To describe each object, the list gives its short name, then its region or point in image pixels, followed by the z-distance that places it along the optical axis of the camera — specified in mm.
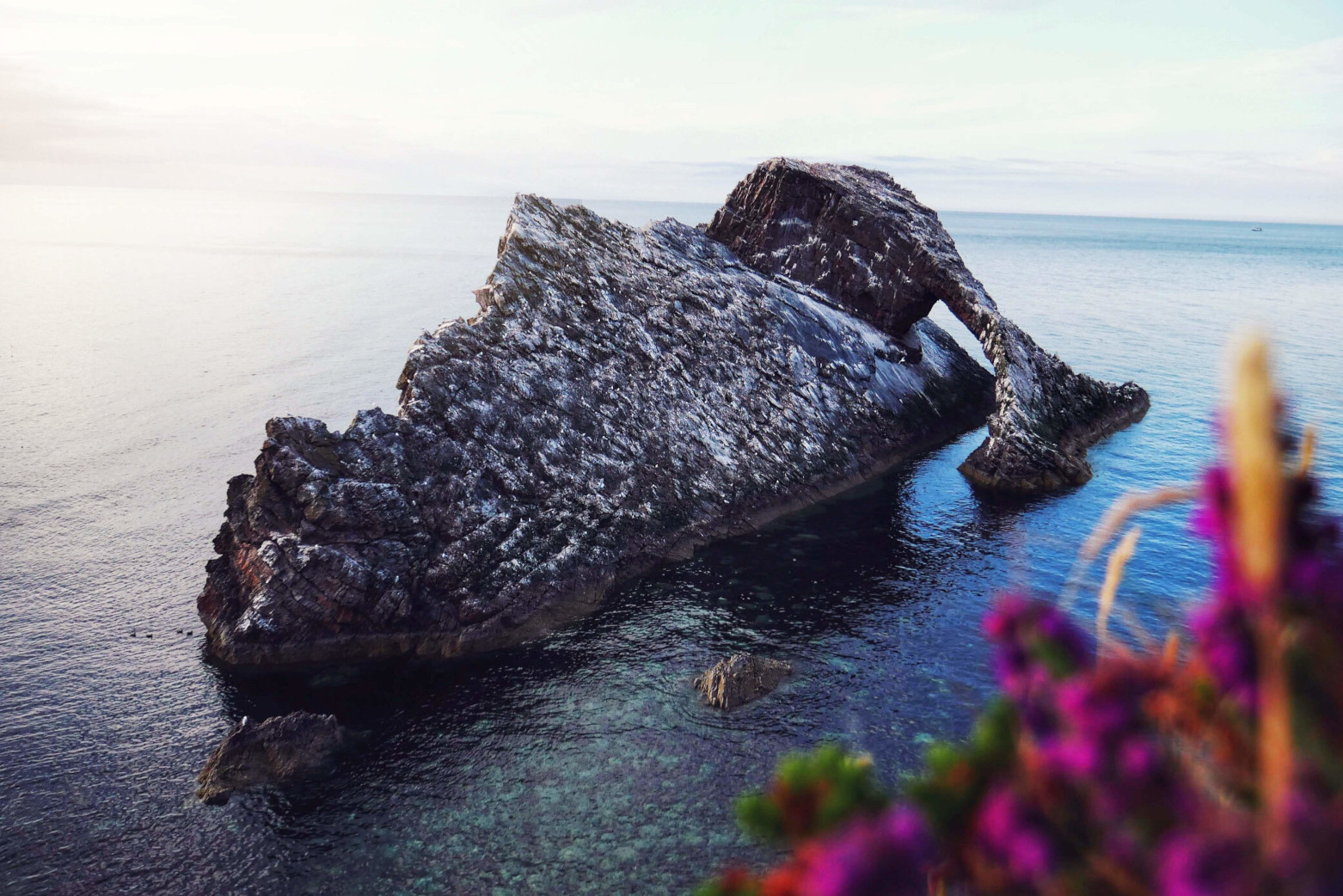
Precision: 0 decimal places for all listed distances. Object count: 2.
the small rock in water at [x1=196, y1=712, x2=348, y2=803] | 25438
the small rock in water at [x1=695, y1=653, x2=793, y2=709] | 28969
